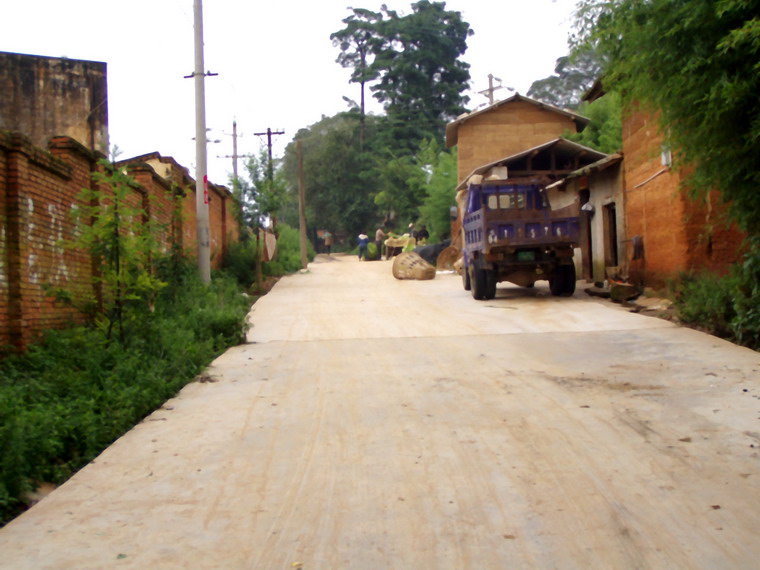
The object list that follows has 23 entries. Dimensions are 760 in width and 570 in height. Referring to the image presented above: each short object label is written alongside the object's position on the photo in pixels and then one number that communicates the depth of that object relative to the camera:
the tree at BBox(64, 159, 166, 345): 8.45
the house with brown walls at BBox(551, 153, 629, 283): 17.77
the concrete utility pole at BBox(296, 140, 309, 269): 32.34
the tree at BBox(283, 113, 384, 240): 50.97
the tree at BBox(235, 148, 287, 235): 21.34
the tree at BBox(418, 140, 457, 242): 35.78
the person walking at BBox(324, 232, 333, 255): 54.62
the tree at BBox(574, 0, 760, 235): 7.95
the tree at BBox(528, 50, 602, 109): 58.64
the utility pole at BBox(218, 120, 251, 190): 40.91
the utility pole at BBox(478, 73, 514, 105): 38.94
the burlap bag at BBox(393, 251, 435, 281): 24.03
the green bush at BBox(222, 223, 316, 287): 21.89
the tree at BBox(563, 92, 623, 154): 27.69
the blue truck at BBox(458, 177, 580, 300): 16.17
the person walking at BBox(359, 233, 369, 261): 37.41
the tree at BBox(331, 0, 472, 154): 50.16
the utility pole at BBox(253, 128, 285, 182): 33.91
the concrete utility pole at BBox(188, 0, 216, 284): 16.08
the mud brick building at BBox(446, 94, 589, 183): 31.91
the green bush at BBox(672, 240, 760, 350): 9.68
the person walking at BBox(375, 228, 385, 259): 37.31
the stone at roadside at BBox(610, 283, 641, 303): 15.58
